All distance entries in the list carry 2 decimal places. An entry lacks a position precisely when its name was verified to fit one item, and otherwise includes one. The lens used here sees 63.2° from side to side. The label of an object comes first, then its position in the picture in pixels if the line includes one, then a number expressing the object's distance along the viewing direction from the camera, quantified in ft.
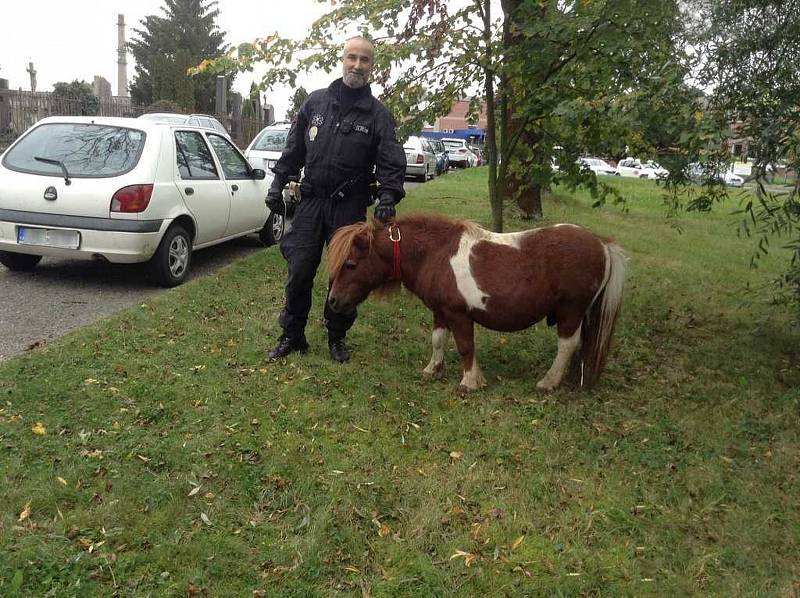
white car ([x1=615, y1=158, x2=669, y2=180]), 131.97
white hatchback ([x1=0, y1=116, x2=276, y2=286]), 19.69
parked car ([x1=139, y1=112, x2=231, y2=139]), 55.54
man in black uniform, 14.69
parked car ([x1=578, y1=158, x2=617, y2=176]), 129.77
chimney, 165.17
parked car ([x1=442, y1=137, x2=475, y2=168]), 117.39
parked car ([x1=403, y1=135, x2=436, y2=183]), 67.82
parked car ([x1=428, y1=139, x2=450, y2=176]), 88.38
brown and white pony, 14.43
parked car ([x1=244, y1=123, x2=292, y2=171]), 39.40
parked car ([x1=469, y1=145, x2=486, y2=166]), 124.57
